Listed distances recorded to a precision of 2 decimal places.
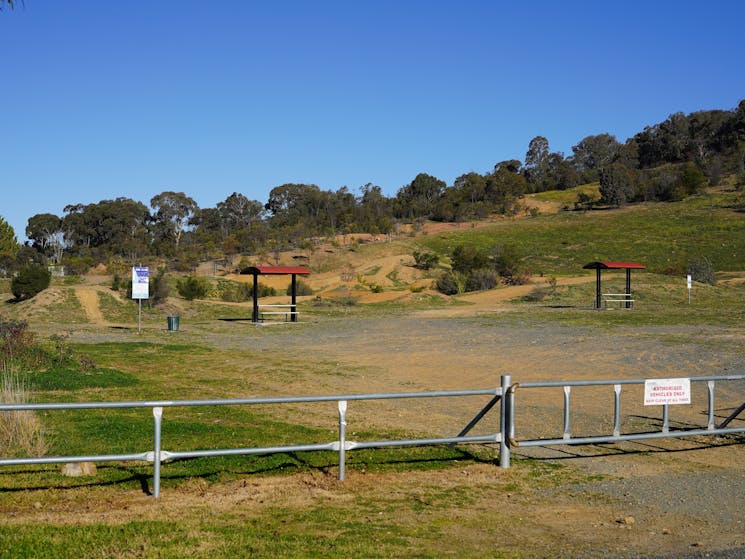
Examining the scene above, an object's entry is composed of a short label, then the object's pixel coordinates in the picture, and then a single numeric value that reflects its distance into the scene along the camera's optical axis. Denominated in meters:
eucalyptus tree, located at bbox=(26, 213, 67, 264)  106.69
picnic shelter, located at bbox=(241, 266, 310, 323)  34.34
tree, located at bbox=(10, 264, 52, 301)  42.59
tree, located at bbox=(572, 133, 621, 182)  155.38
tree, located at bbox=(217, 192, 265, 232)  118.00
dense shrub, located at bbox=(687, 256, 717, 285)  52.06
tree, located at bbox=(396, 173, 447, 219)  121.43
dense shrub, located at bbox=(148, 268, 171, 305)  39.56
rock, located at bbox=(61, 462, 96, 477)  8.15
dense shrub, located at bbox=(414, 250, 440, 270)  63.72
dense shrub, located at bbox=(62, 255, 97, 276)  77.38
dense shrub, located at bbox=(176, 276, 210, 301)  45.72
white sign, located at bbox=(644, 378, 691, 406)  9.30
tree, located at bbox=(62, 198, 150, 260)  106.00
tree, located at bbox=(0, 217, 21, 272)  88.45
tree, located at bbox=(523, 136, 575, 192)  142.38
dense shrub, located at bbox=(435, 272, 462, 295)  52.44
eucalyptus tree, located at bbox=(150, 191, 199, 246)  114.38
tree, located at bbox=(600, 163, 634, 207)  101.19
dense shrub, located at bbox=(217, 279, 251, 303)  49.72
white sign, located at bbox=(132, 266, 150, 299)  29.62
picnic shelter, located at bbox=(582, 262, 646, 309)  39.86
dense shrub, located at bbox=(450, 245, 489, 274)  57.37
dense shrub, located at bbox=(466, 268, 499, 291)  53.06
